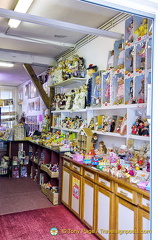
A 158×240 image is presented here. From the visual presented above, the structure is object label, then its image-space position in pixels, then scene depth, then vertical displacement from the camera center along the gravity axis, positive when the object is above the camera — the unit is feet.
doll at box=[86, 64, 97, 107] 13.37 +2.07
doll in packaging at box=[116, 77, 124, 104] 10.55 +1.29
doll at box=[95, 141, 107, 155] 12.06 -1.60
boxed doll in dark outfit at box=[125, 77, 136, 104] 9.93 +1.25
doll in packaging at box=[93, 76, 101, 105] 12.35 +1.47
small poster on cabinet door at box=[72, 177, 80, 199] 11.35 -3.41
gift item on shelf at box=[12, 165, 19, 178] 19.77 -4.60
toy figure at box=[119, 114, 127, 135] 10.04 -0.42
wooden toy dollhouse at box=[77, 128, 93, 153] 12.41 -1.16
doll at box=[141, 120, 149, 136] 8.77 -0.44
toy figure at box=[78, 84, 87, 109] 14.01 +1.29
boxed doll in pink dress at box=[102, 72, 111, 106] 11.44 +1.55
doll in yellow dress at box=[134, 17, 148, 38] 9.09 +3.63
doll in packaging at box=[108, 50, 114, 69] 11.58 +2.91
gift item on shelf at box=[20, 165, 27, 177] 20.15 -4.57
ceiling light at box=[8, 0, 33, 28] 10.16 +5.10
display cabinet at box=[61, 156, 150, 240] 7.29 -3.21
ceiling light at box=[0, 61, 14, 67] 20.66 +4.91
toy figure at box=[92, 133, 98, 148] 12.46 -1.06
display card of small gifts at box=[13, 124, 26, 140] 20.40 -1.23
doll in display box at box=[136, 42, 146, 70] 9.40 +2.56
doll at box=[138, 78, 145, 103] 9.20 +1.13
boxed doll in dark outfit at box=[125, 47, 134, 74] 10.07 +2.51
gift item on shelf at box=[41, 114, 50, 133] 20.62 -0.61
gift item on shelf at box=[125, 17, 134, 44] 10.07 +3.90
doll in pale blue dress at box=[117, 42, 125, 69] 10.57 +2.77
